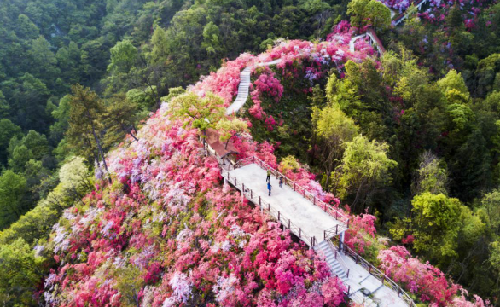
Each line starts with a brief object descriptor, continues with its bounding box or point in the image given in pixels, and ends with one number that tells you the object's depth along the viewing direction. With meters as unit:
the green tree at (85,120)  31.66
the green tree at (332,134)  32.81
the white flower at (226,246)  21.12
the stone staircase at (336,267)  17.38
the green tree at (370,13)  58.81
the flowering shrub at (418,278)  18.31
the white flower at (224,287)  19.02
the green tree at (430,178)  31.77
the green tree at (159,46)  67.12
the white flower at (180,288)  20.89
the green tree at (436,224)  27.89
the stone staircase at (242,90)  34.44
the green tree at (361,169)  29.41
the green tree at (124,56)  70.50
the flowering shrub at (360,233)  19.91
